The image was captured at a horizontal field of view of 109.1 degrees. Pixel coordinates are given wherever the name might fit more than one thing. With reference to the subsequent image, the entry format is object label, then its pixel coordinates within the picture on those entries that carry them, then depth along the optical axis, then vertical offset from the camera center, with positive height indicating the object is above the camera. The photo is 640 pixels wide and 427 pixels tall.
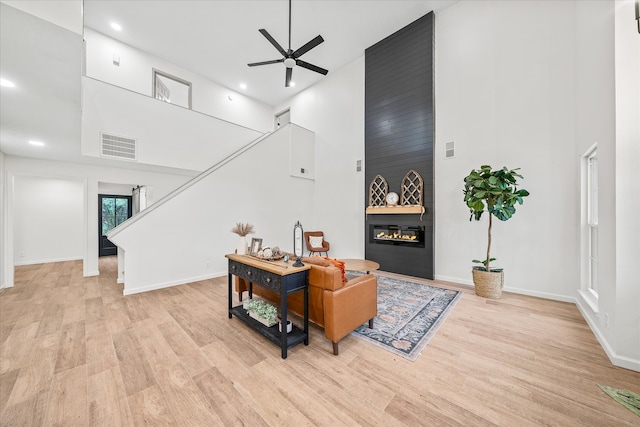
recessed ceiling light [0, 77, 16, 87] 2.19 +1.26
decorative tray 2.55 -0.48
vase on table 2.99 -0.45
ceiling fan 3.53 +2.57
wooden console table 2.09 -0.71
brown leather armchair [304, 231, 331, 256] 6.10 -0.86
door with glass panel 7.18 -0.07
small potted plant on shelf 2.41 -1.09
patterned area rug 2.33 -1.32
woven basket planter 3.51 -1.09
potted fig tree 3.34 +0.20
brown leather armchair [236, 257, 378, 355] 2.11 -0.88
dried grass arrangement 2.98 -0.23
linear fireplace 4.73 -0.48
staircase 3.98 -0.04
